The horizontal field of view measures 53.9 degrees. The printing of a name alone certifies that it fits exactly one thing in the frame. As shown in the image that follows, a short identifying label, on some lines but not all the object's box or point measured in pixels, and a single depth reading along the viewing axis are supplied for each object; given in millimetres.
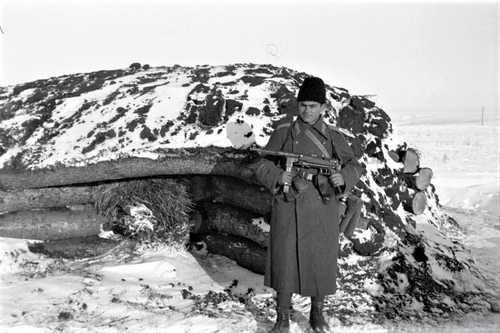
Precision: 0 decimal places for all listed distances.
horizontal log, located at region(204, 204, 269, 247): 5270
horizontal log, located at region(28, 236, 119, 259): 5777
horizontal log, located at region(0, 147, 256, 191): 5523
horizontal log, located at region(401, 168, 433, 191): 6594
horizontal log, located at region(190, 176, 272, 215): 5340
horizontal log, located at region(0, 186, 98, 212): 5949
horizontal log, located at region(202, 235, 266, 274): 5344
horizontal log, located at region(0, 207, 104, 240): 5766
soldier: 3869
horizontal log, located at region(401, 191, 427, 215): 6453
